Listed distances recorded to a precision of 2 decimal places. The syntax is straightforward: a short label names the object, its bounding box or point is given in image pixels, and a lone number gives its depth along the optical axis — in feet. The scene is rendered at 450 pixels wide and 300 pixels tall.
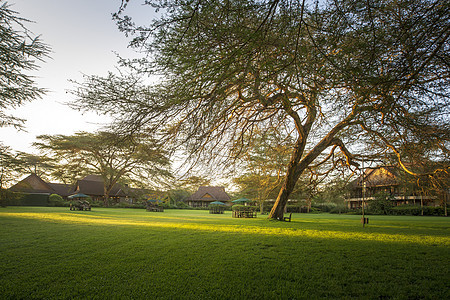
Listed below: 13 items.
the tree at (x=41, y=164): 106.83
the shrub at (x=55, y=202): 117.80
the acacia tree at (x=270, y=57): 12.84
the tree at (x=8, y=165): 38.69
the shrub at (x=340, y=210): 124.98
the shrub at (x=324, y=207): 137.22
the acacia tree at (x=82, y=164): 92.12
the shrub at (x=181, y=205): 163.20
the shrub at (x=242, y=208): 67.59
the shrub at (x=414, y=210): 98.87
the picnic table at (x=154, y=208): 103.44
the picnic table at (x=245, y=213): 66.90
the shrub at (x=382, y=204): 110.73
